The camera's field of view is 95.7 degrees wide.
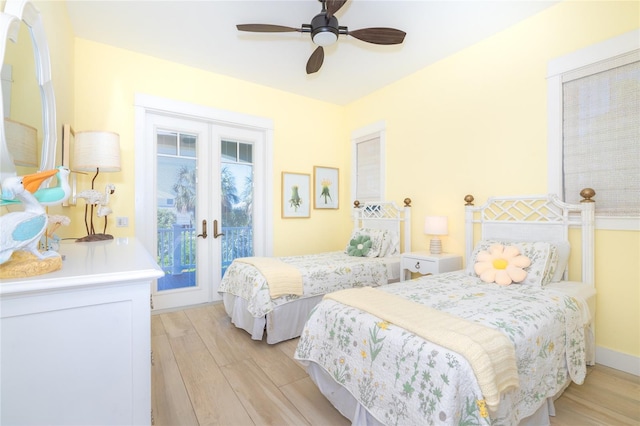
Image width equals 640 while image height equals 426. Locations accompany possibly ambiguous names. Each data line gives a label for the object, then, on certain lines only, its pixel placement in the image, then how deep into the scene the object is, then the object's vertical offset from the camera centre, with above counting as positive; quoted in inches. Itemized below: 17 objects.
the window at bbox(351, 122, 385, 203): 162.4 +28.6
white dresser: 31.8 -16.2
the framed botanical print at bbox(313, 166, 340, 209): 177.0 +15.4
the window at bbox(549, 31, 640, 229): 82.7 +25.9
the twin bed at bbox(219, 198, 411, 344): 101.3 -26.6
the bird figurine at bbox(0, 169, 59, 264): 34.4 -1.1
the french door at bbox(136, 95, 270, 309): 133.6 +5.6
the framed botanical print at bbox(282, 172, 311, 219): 165.0 +9.9
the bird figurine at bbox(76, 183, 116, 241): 89.0 +3.4
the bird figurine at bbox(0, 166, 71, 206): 40.7 +2.8
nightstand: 114.4 -20.9
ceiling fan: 85.4 +57.4
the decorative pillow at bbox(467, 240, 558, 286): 84.2 -14.6
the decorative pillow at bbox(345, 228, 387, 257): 137.9 -12.5
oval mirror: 44.2 +29.1
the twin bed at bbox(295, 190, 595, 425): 46.1 -24.2
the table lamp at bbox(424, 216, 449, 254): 121.3 -6.8
